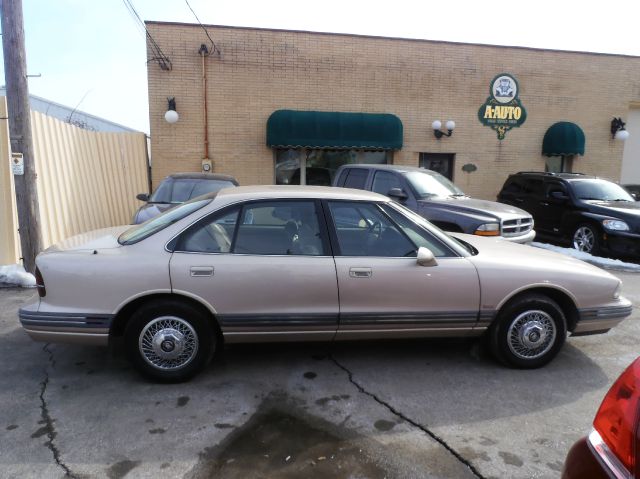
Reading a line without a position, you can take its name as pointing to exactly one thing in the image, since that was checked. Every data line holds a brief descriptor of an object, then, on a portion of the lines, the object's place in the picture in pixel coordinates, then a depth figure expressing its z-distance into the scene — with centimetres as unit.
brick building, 1162
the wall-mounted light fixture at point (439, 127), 1275
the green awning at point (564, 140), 1334
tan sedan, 355
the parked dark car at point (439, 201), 718
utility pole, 607
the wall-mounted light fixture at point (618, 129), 1394
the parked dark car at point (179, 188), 797
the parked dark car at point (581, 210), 871
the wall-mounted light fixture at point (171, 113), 1129
